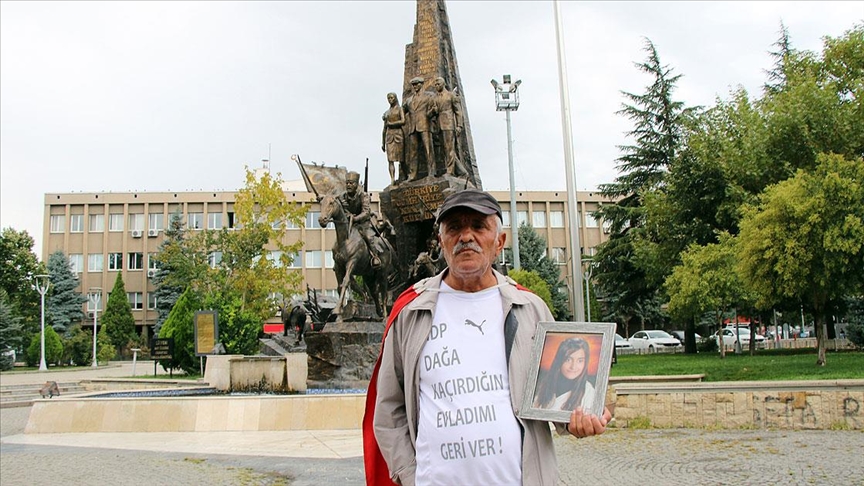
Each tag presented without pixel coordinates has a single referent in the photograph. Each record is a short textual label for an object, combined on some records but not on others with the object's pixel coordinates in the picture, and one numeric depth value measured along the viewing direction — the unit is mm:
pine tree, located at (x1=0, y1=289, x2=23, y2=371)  42562
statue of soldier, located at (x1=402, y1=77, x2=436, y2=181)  16438
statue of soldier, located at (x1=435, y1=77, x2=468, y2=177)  16266
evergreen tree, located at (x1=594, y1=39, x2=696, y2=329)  36750
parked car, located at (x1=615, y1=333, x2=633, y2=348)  43691
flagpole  15820
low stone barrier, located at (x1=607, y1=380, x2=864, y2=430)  10906
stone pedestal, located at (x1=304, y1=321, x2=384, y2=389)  14031
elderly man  2549
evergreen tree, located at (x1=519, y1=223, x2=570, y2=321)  54500
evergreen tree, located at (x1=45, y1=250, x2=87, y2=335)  57438
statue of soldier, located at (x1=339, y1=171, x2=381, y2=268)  14801
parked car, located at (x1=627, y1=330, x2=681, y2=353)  45219
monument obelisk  16188
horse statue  14284
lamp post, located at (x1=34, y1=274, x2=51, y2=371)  40516
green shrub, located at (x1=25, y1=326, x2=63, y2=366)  44188
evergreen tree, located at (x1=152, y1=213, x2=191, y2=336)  56959
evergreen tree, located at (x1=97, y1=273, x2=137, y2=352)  57375
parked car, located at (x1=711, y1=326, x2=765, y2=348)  44066
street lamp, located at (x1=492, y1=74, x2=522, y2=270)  32000
